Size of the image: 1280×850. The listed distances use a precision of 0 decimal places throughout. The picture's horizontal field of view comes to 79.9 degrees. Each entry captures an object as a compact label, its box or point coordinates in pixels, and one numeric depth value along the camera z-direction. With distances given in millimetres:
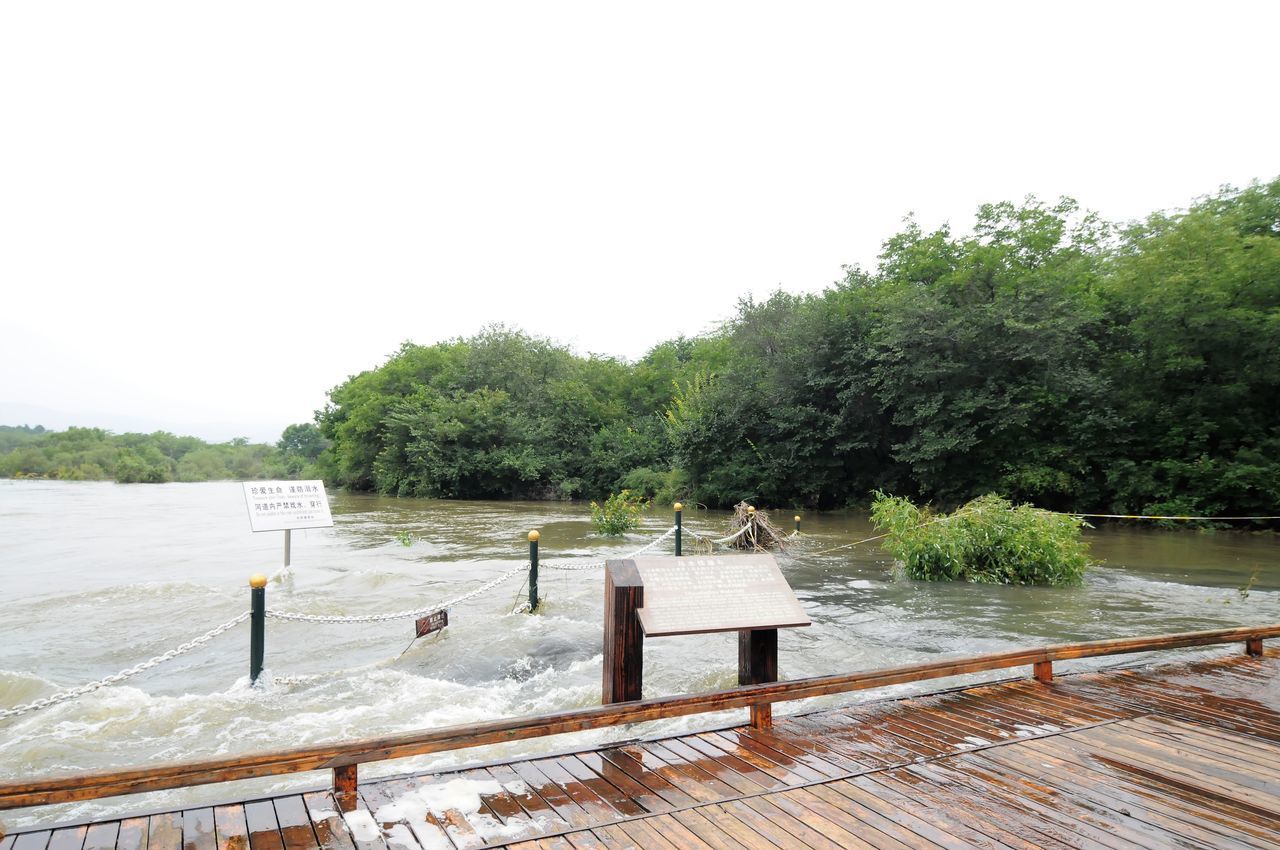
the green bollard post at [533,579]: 10219
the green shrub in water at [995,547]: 13383
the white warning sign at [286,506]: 11516
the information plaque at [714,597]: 5101
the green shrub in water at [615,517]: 21250
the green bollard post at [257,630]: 7012
